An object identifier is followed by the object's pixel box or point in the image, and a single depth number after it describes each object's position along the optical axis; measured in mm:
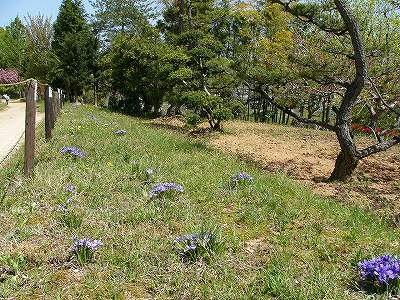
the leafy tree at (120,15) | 33125
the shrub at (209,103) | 14211
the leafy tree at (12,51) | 51219
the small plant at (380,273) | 2684
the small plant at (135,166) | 5859
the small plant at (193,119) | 14180
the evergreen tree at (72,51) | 30391
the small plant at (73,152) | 6454
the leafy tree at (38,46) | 34219
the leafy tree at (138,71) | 22919
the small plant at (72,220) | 3779
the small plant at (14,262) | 3002
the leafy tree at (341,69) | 6730
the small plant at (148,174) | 5434
